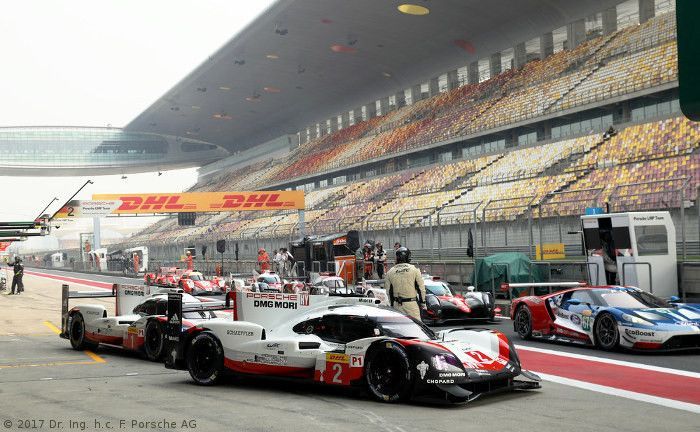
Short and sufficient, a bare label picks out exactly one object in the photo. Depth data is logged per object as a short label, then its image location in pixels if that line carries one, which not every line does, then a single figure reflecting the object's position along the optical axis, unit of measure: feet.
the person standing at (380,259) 93.44
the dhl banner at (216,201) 162.09
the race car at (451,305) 53.72
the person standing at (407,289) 38.65
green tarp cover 70.54
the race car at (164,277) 112.57
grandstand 81.41
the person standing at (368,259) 94.26
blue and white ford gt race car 39.68
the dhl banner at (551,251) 72.43
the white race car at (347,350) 26.76
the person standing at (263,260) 113.89
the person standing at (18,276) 114.42
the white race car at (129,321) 41.91
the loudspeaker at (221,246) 131.59
